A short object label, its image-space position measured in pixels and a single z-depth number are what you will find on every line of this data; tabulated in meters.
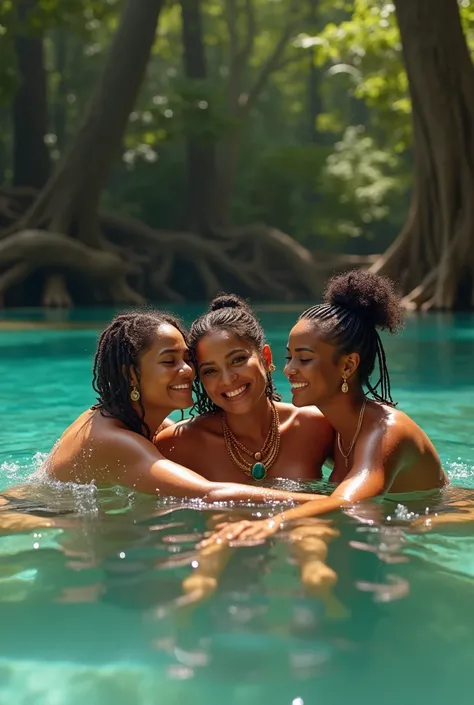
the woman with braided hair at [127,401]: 3.52
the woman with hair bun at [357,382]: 3.51
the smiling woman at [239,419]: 3.69
